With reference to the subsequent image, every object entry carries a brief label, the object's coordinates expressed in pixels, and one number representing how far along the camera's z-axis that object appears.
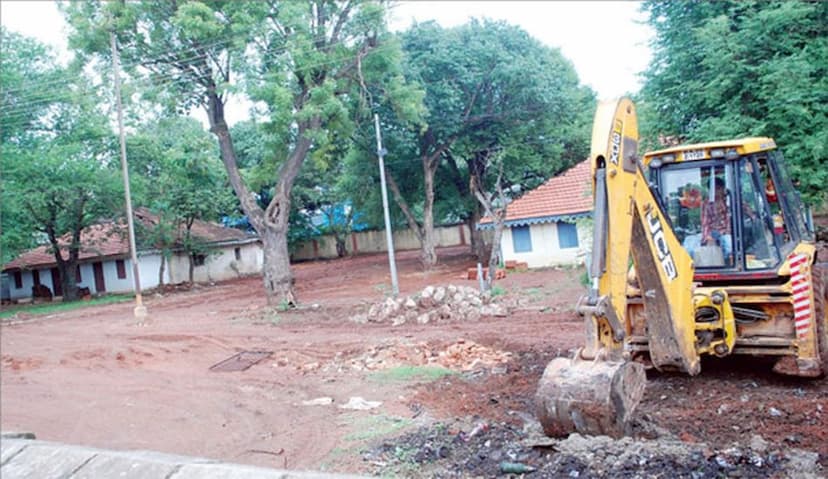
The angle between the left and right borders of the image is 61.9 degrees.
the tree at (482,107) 27.22
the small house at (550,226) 26.48
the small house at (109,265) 32.12
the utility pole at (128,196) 19.17
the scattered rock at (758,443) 5.42
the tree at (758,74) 12.21
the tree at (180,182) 26.08
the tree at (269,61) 18.52
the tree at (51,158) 24.00
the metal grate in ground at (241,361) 11.55
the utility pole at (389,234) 20.05
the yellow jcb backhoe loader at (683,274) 5.03
